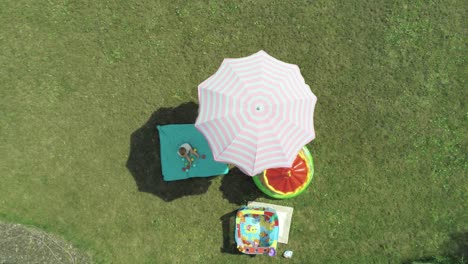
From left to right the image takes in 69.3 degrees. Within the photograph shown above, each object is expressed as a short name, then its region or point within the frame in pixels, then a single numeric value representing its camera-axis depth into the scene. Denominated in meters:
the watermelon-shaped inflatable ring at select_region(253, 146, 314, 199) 8.32
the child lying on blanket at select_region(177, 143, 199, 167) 8.47
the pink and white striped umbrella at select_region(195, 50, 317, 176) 6.77
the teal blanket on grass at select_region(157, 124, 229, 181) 8.55
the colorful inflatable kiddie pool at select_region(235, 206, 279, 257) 8.34
